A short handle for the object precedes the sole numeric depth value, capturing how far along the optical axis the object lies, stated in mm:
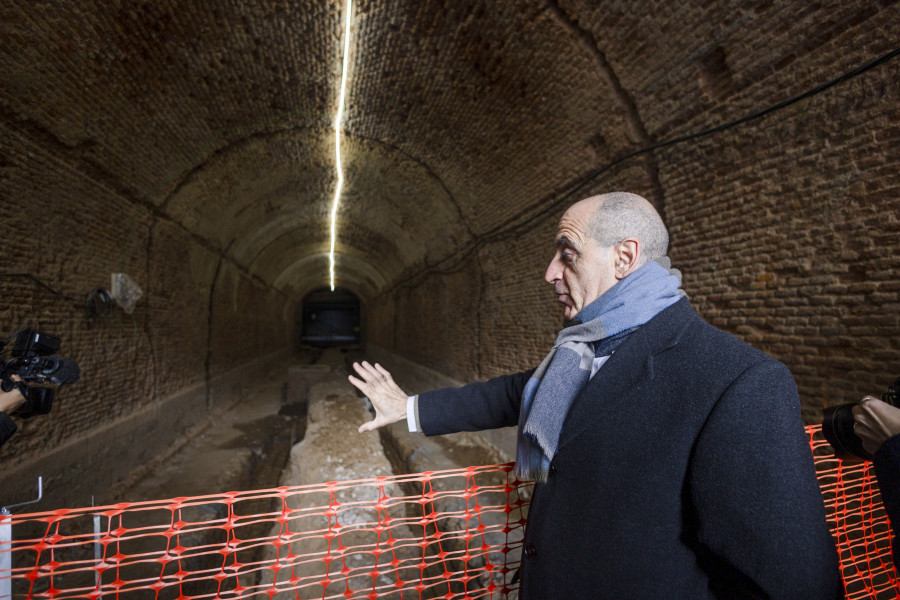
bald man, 986
